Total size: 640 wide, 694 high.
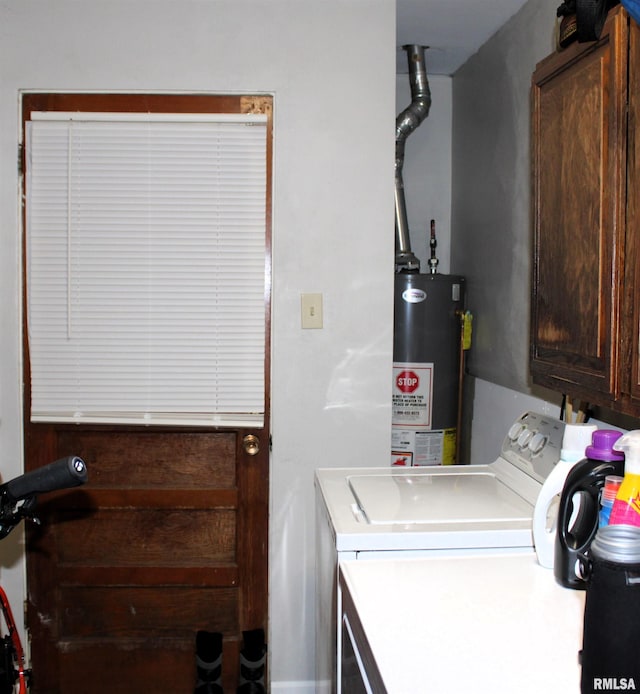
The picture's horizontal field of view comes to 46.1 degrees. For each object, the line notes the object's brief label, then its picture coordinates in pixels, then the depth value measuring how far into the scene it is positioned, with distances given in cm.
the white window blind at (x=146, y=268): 276
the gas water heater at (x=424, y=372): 331
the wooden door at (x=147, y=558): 282
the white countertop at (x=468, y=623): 116
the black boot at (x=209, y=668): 267
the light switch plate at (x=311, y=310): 279
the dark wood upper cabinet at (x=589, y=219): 144
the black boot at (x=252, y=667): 269
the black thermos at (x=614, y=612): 98
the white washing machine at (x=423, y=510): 176
